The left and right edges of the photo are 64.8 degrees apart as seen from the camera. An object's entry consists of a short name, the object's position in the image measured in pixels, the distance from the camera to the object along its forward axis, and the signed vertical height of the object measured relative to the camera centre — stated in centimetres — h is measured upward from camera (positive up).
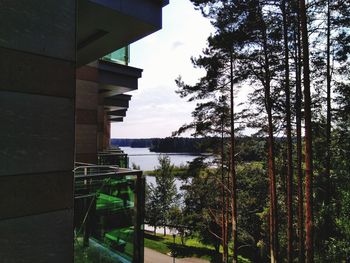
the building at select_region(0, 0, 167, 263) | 306 +23
